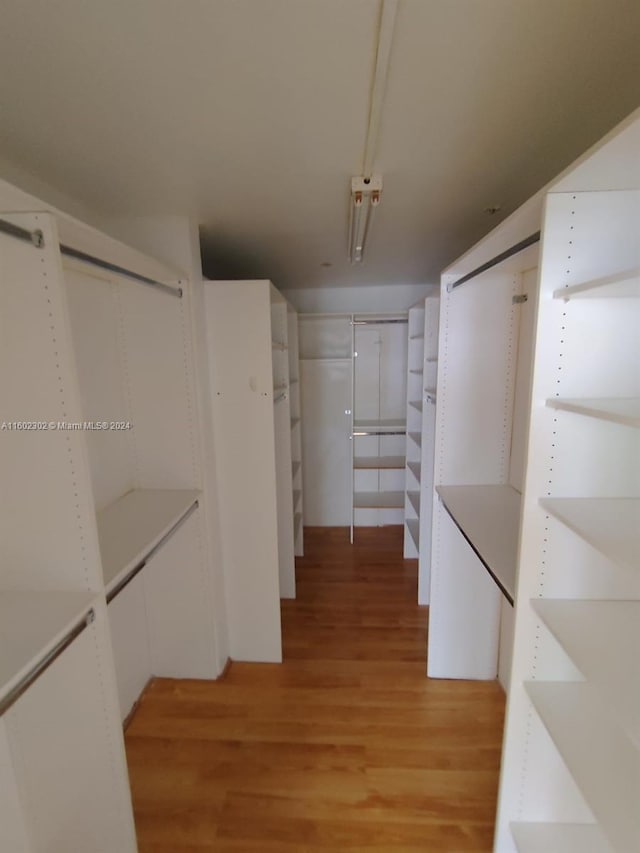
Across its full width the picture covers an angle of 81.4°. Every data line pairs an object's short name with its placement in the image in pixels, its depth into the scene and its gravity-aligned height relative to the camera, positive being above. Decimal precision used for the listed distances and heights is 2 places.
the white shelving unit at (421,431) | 2.47 -0.51
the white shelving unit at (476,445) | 1.77 -0.43
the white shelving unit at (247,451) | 1.94 -0.48
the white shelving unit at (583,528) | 0.87 -0.40
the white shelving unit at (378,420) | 3.75 -0.60
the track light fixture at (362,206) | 1.40 +0.65
